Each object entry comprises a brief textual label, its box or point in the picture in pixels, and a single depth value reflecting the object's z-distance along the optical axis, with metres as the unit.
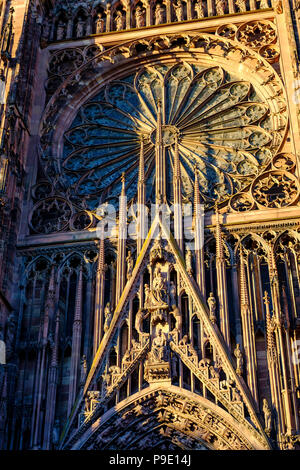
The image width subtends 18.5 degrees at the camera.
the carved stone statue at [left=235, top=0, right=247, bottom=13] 26.58
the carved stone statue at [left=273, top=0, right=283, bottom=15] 25.75
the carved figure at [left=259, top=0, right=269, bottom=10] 26.46
